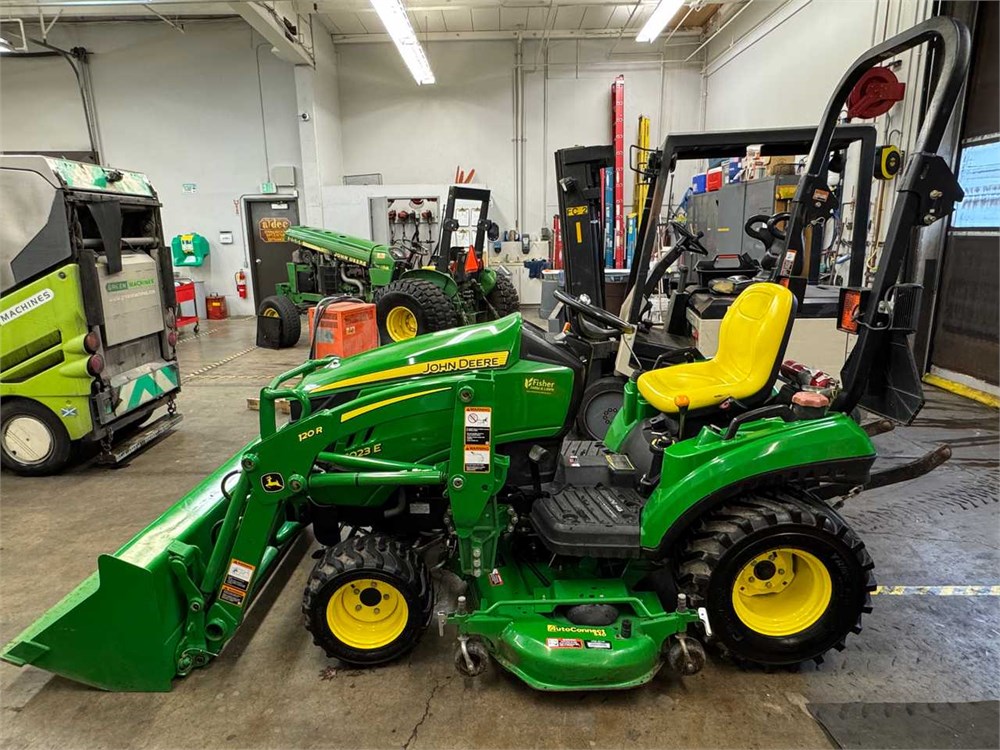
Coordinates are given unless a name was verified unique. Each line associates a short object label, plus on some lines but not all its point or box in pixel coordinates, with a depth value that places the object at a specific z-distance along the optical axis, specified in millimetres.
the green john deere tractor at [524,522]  2020
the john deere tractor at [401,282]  7227
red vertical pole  11211
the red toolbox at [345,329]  5664
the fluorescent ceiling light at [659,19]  7587
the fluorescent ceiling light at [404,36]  7246
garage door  5520
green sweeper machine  3600
